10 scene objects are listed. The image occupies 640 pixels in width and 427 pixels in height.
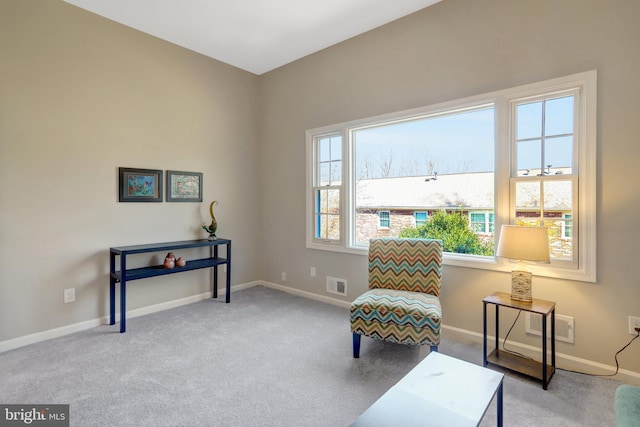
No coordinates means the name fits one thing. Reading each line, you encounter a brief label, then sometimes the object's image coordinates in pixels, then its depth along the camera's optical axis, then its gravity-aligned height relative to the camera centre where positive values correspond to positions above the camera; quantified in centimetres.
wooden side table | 212 -105
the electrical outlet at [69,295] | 298 -82
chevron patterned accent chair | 233 -72
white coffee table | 125 -83
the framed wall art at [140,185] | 332 +28
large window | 235 +37
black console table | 301 -63
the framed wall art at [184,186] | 371 +29
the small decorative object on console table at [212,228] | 391 -22
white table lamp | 219 -27
